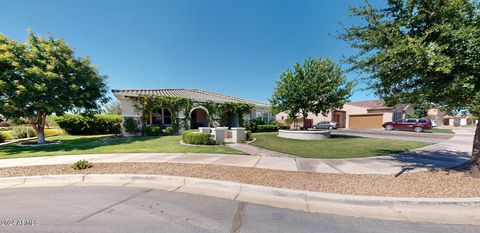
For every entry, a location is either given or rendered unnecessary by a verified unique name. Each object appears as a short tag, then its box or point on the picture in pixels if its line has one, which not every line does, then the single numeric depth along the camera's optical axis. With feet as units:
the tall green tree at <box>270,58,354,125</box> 47.19
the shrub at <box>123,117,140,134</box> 51.03
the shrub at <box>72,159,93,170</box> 20.06
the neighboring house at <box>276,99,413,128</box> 93.35
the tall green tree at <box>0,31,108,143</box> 34.14
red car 71.31
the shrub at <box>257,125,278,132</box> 66.74
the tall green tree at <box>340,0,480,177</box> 13.60
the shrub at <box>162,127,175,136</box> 52.65
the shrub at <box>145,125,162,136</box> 50.98
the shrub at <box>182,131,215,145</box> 35.70
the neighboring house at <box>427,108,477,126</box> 127.34
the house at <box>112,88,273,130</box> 51.52
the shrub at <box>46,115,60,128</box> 80.74
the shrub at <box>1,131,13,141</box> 51.30
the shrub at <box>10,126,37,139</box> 54.97
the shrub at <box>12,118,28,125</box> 37.41
